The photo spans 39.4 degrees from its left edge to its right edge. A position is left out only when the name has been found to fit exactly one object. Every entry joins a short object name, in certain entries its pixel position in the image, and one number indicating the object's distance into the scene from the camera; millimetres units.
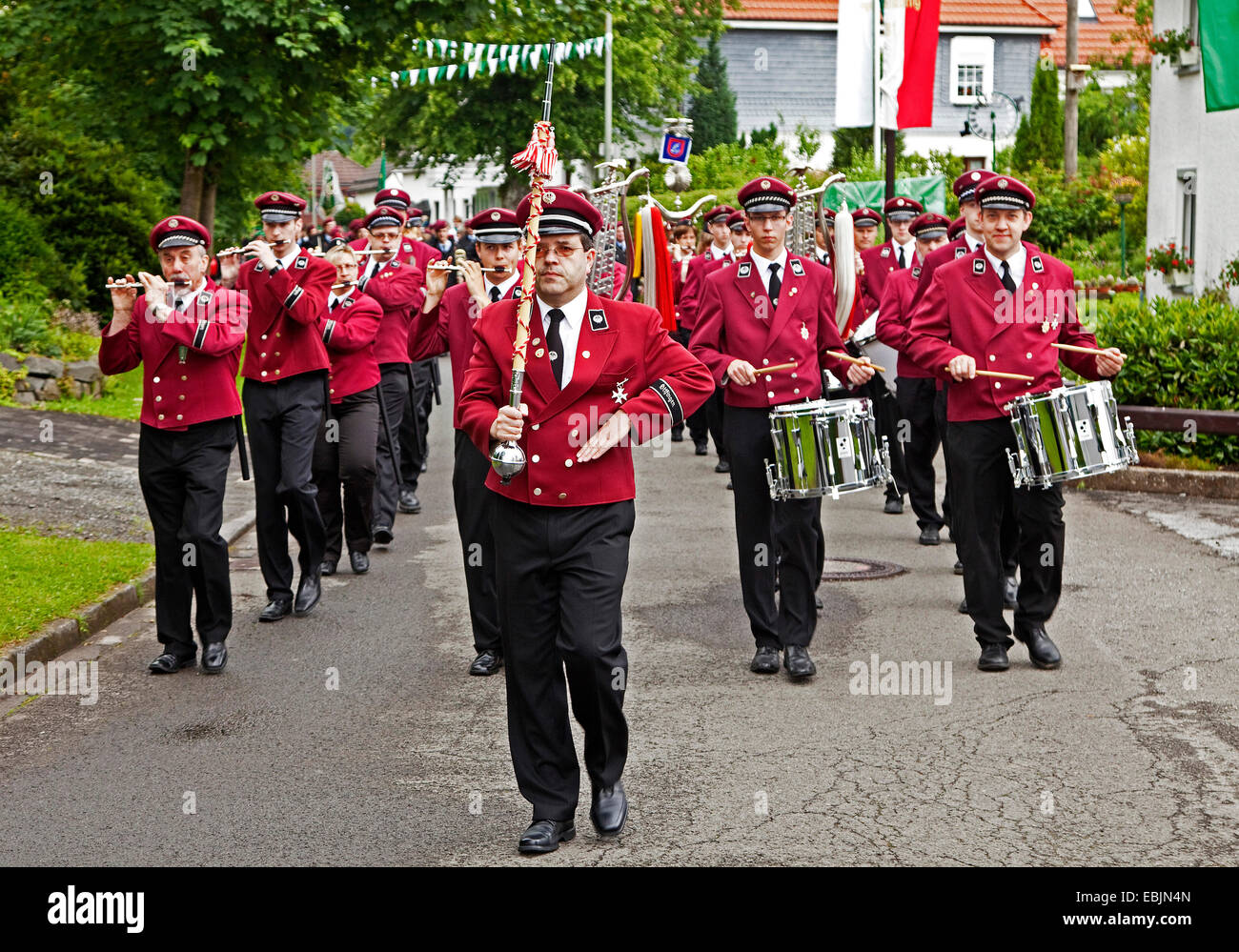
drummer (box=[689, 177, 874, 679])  8500
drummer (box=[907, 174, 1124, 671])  8461
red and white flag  18516
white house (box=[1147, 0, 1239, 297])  21984
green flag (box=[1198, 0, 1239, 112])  15477
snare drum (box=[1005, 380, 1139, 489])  8211
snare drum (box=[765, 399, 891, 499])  8320
